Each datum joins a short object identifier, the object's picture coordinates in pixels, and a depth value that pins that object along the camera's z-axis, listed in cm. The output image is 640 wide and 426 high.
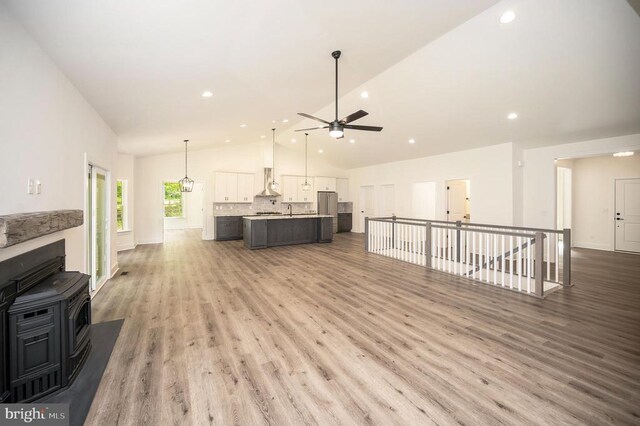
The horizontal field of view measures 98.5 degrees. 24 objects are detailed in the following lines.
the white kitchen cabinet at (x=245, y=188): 1023
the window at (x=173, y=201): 1370
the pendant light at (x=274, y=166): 1051
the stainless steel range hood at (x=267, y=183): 1002
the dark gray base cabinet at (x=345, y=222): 1215
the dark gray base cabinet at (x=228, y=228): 977
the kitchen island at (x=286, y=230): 806
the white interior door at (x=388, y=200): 1034
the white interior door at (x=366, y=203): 1141
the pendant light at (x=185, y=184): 870
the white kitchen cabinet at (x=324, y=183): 1166
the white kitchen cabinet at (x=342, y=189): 1233
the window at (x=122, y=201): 777
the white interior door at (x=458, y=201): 847
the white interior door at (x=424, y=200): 967
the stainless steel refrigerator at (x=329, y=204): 1185
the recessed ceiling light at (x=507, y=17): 318
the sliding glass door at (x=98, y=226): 414
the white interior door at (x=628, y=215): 696
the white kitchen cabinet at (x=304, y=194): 1138
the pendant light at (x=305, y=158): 950
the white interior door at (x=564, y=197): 801
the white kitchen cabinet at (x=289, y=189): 1109
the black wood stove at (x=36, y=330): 180
